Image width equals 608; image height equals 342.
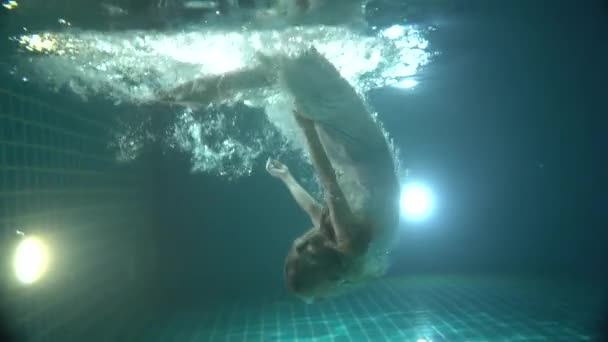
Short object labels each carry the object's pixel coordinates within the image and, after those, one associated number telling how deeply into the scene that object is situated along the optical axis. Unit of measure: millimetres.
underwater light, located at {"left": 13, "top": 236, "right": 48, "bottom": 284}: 8203
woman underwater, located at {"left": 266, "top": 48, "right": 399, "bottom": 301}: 4633
